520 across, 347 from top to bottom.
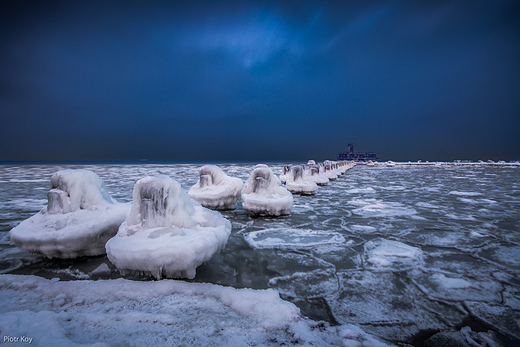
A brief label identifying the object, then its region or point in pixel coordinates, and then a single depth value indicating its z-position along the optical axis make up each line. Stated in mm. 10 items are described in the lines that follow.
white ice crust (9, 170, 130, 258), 3176
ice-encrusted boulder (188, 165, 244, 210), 6727
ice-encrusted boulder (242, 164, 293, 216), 6023
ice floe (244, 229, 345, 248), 4238
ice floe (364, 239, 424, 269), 3398
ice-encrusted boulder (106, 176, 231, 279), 2707
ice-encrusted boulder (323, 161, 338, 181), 17078
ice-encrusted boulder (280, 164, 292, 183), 14377
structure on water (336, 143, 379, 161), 83562
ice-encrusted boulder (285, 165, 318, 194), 9953
